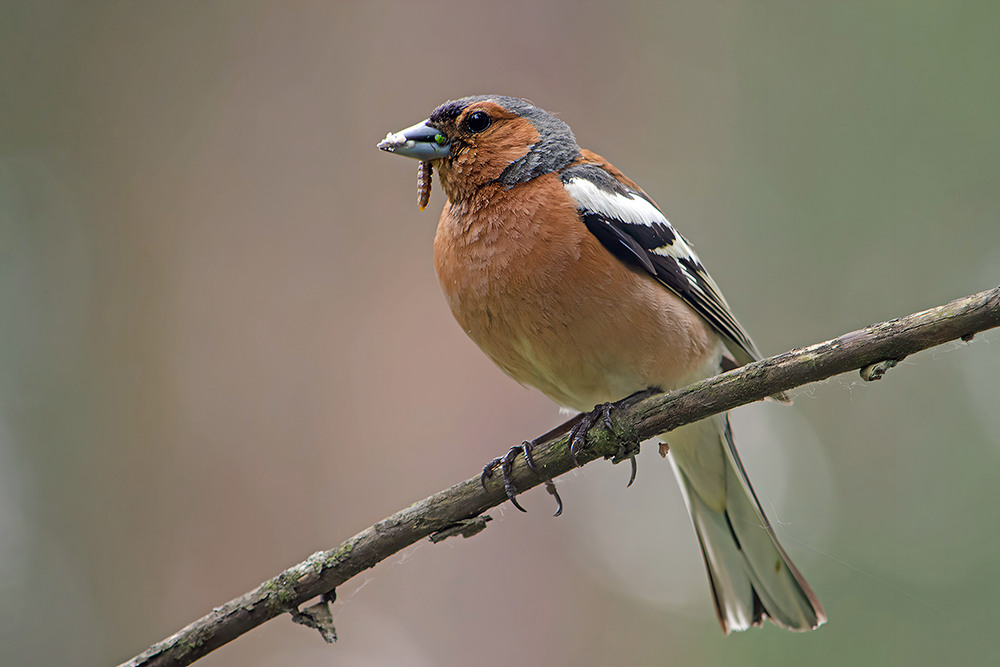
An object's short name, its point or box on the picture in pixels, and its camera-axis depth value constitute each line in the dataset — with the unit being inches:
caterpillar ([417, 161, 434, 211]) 293.9
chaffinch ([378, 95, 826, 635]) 247.3
